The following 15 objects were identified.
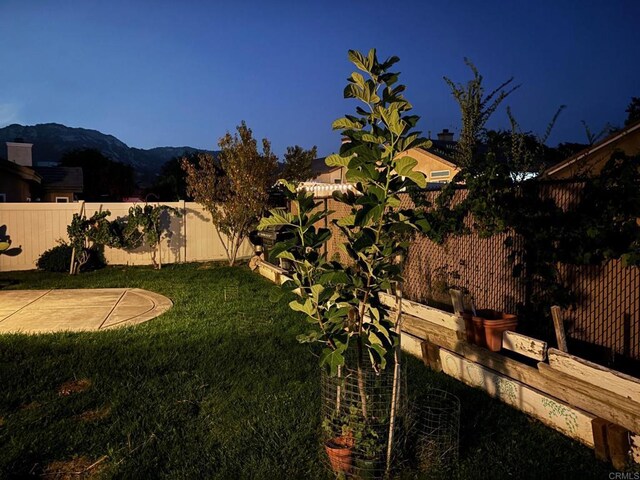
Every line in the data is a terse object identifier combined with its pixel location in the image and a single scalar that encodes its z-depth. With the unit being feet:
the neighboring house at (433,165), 60.26
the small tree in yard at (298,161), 46.09
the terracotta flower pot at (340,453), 10.31
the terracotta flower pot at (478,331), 16.02
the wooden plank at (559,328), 13.41
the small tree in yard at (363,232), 9.55
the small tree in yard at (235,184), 42.39
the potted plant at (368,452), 10.16
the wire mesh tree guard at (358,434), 10.30
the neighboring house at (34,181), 66.95
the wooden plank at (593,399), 11.07
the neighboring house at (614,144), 27.37
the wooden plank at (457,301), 17.46
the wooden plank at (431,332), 17.66
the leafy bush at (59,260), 41.96
